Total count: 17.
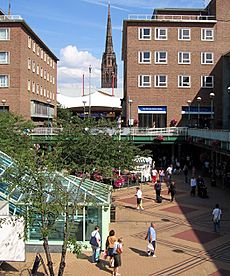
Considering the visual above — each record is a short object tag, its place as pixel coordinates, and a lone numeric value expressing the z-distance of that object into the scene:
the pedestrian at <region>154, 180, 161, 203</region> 26.62
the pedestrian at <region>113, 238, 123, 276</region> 13.83
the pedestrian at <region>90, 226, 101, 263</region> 15.06
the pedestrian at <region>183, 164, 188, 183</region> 36.78
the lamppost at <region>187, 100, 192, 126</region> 52.74
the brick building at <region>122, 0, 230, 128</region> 56.09
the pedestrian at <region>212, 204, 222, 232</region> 19.08
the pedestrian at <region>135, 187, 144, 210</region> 23.98
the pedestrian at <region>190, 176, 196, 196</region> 29.15
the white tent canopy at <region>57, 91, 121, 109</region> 92.22
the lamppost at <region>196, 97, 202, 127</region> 55.58
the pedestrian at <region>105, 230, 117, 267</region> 14.56
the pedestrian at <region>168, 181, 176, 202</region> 26.88
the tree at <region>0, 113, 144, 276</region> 10.38
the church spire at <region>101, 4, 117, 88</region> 151.00
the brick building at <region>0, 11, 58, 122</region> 53.88
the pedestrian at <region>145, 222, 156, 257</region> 15.94
